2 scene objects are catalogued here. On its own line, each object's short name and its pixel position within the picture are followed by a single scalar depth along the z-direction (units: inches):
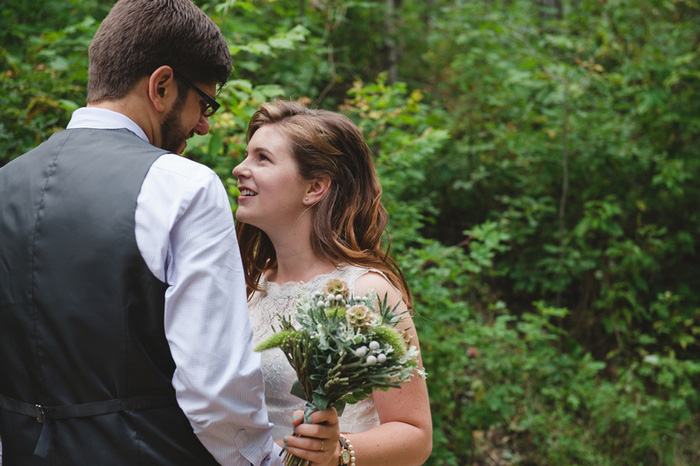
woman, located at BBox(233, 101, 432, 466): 82.4
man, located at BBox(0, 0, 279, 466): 57.7
